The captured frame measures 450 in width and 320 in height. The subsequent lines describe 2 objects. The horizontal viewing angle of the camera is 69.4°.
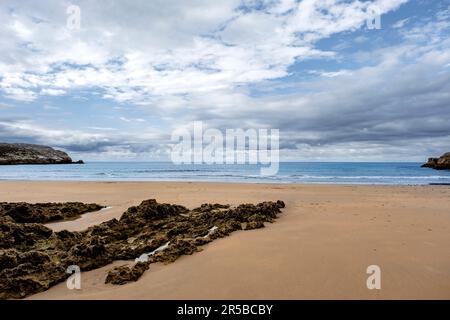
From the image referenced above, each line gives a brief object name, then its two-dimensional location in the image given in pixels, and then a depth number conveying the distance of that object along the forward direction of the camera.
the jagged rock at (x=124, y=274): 4.60
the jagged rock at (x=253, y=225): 7.81
